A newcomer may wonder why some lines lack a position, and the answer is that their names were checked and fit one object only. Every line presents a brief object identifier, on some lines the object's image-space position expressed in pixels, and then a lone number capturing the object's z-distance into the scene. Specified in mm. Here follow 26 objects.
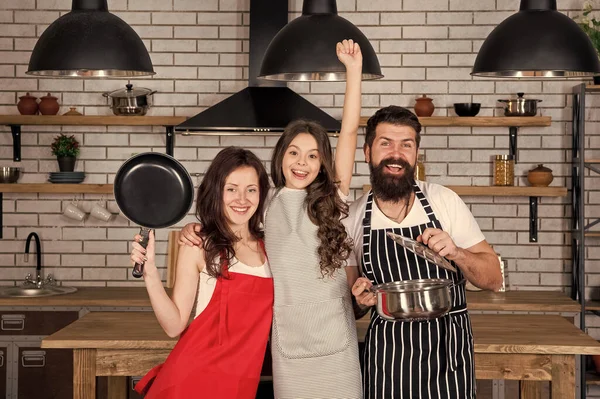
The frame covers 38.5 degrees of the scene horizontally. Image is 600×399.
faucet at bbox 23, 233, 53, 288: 5926
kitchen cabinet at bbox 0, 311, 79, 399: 5516
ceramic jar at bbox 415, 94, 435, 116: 5859
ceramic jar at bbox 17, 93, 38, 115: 5938
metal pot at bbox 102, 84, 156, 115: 5855
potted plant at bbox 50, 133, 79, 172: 5988
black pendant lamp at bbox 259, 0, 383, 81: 3281
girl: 2832
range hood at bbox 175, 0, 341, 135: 5332
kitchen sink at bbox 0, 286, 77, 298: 5678
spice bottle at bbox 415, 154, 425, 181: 5855
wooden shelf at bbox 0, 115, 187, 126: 5836
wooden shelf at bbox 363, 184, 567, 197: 5781
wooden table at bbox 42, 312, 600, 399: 3775
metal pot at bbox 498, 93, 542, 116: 5746
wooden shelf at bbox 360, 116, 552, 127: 5750
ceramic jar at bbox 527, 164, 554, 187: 5840
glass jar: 5891
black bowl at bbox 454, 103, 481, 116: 5805
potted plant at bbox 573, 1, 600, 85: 5582
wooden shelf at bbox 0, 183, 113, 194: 5824
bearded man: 2969
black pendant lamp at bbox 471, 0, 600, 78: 3312
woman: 2857
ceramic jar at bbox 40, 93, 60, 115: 5949
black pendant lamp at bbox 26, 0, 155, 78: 3393
